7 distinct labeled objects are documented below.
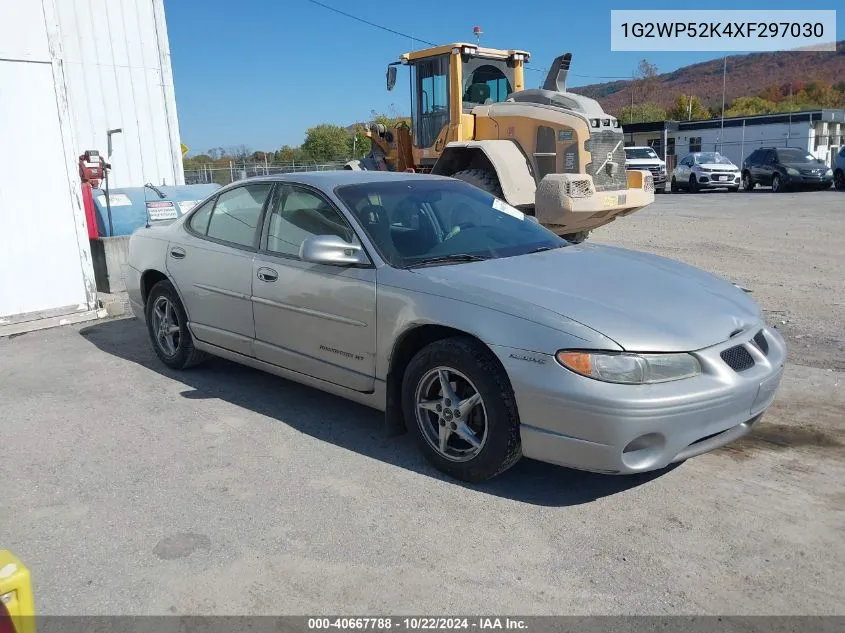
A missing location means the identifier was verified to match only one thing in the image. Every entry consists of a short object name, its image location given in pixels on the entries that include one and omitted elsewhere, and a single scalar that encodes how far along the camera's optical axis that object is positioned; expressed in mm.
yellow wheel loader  9844
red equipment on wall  8766
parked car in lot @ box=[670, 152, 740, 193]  27953
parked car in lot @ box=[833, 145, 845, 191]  25781
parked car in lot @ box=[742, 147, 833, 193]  25906
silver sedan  3219
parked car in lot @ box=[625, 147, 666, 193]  29156
